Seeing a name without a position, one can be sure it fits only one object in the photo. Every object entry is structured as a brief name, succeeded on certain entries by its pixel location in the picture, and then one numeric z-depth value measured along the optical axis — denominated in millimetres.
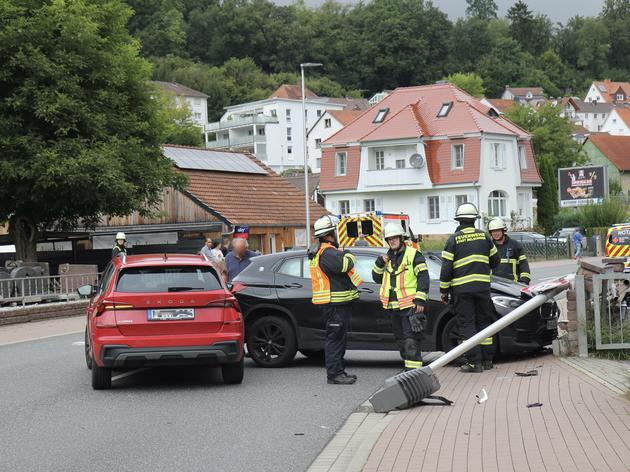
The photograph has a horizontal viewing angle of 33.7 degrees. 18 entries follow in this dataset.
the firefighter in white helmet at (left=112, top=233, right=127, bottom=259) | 21250
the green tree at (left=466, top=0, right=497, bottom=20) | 194000
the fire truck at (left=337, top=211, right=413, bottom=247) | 34469
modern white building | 117250
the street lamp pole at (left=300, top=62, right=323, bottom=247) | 43094
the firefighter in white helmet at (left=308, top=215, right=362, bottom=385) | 11492
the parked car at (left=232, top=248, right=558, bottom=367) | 12820
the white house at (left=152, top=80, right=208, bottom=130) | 116625
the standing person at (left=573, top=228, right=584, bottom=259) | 49941
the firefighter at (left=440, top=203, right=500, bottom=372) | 11867
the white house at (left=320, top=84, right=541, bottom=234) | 65812
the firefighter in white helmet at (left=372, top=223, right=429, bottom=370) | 10875
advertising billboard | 68125
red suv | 11188
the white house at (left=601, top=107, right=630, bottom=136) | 146625
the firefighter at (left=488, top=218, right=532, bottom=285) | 14105
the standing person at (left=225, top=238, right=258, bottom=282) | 16094
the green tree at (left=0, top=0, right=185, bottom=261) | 31016
